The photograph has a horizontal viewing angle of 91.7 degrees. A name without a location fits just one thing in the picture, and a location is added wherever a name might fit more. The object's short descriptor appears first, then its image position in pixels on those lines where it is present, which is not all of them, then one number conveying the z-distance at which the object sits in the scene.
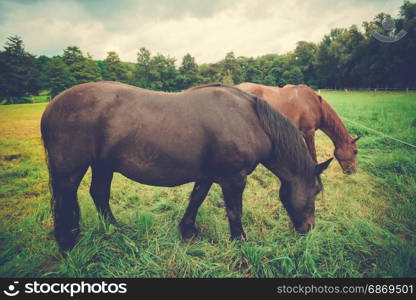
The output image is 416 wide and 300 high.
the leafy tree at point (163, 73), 55.19
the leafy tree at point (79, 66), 41.25
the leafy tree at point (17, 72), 36.94
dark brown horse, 2.20
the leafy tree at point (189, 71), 60.94
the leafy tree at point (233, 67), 70.62
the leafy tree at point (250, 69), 76.47
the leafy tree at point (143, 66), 55.62
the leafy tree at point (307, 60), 70.75
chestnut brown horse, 5.06
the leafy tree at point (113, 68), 50.34
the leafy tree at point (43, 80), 43.98
